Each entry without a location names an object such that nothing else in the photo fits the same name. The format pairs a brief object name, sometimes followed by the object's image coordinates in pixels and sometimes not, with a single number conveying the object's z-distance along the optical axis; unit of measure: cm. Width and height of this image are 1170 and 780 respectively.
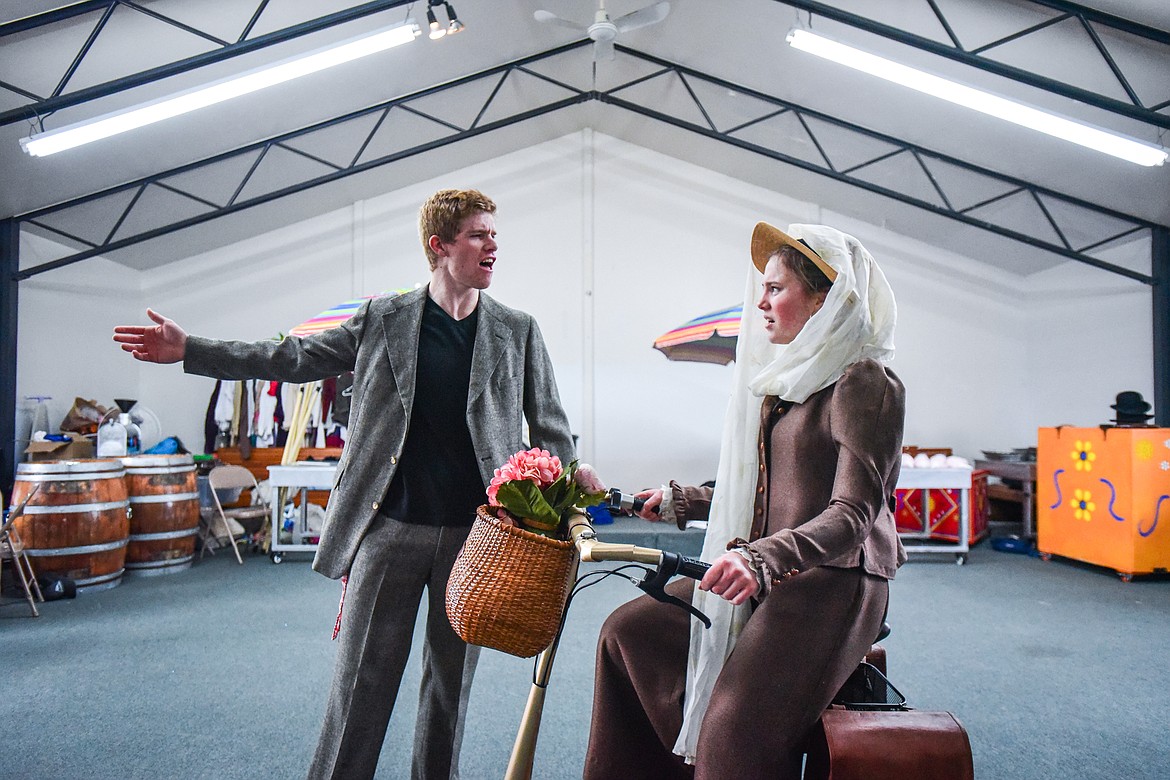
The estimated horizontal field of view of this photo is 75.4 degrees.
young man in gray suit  185
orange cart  543
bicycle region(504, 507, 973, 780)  126
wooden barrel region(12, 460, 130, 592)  478
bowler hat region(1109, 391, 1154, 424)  572
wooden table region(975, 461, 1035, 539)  705
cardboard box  617
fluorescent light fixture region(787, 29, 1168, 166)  480
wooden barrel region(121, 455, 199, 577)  546
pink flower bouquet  139
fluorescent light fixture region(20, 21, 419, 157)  470
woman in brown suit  142
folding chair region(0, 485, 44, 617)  435
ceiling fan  525
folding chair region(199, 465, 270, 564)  636
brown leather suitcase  133
